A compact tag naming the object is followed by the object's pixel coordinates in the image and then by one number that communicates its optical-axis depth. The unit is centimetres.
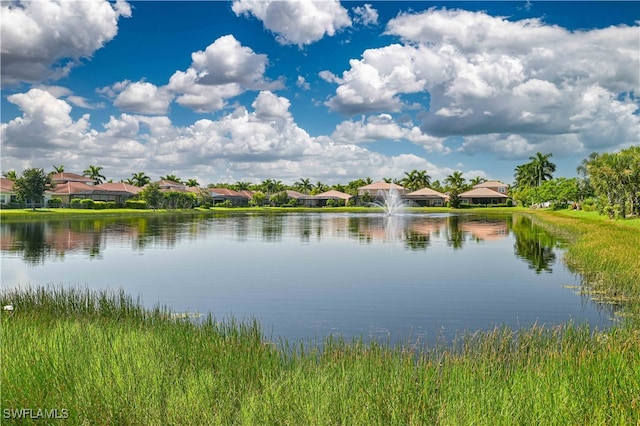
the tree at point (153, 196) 9088
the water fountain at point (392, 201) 10964
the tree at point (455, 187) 10916
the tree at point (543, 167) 11756
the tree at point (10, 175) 10580
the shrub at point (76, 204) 8500
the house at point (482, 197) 11269
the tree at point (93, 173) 12688
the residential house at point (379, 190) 12375
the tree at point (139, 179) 13012
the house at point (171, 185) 12823
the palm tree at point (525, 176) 11969
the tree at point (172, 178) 14277
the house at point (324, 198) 12356
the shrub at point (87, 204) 8519
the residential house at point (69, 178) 10853
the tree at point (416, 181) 13062
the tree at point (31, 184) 7431
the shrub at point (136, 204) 9169
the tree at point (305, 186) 14188
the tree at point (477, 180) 14160
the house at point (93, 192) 9512
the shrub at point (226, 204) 11569
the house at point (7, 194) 8381
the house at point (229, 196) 12556
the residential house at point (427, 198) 11570
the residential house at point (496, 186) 13250
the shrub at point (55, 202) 8562
